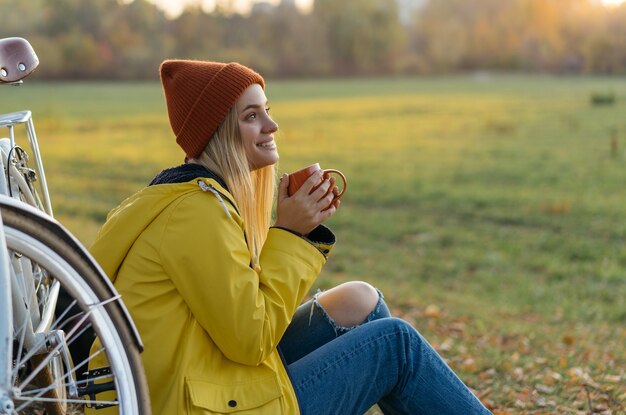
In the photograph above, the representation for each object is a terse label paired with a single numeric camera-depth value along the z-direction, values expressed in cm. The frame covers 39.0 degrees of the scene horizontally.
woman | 226
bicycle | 191
